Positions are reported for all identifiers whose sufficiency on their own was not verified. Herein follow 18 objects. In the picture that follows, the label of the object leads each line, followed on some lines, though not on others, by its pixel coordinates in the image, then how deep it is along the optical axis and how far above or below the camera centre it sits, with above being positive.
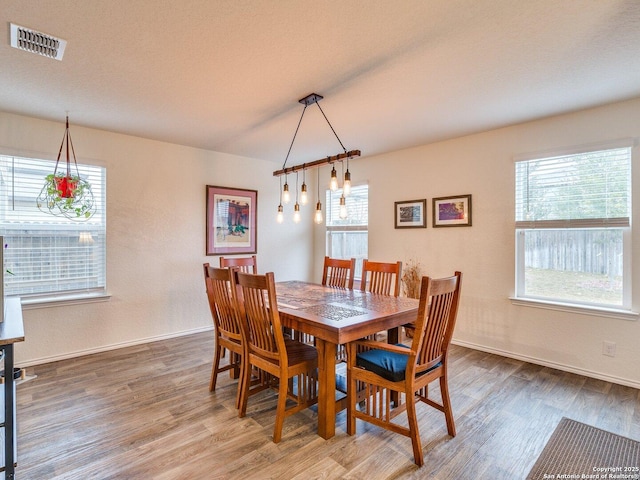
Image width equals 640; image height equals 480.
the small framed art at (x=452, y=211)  3.79 +0.35
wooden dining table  1.97 -0.52
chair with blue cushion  1.82 -0.76
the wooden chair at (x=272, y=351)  2.04 -0.77
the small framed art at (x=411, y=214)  4.20 +0.35
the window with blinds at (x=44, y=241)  3.16 -0.01
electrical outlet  2.86 -0.95
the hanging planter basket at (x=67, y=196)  3.27 +0.45
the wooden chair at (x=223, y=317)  2.38 -0.61
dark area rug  1.77 -1.26
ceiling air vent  1.83 +1.17
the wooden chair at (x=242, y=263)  3.54 -0.26
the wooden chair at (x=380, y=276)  3.02 -0.34
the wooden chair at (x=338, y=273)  3.44 -0.36
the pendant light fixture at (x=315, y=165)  2.46 +0.62
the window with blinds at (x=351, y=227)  4.94 +0.21
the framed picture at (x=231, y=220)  4.43 +0.28
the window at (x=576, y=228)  2.85 +0.12
